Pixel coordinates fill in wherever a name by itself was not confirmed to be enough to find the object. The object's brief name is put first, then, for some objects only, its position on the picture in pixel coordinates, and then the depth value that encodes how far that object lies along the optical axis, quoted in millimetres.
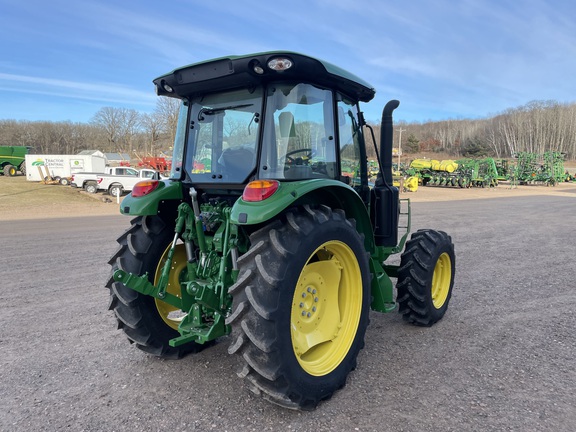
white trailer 34062
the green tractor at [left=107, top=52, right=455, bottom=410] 2781
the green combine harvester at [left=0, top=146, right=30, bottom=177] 40656
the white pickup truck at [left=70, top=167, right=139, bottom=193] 28059
